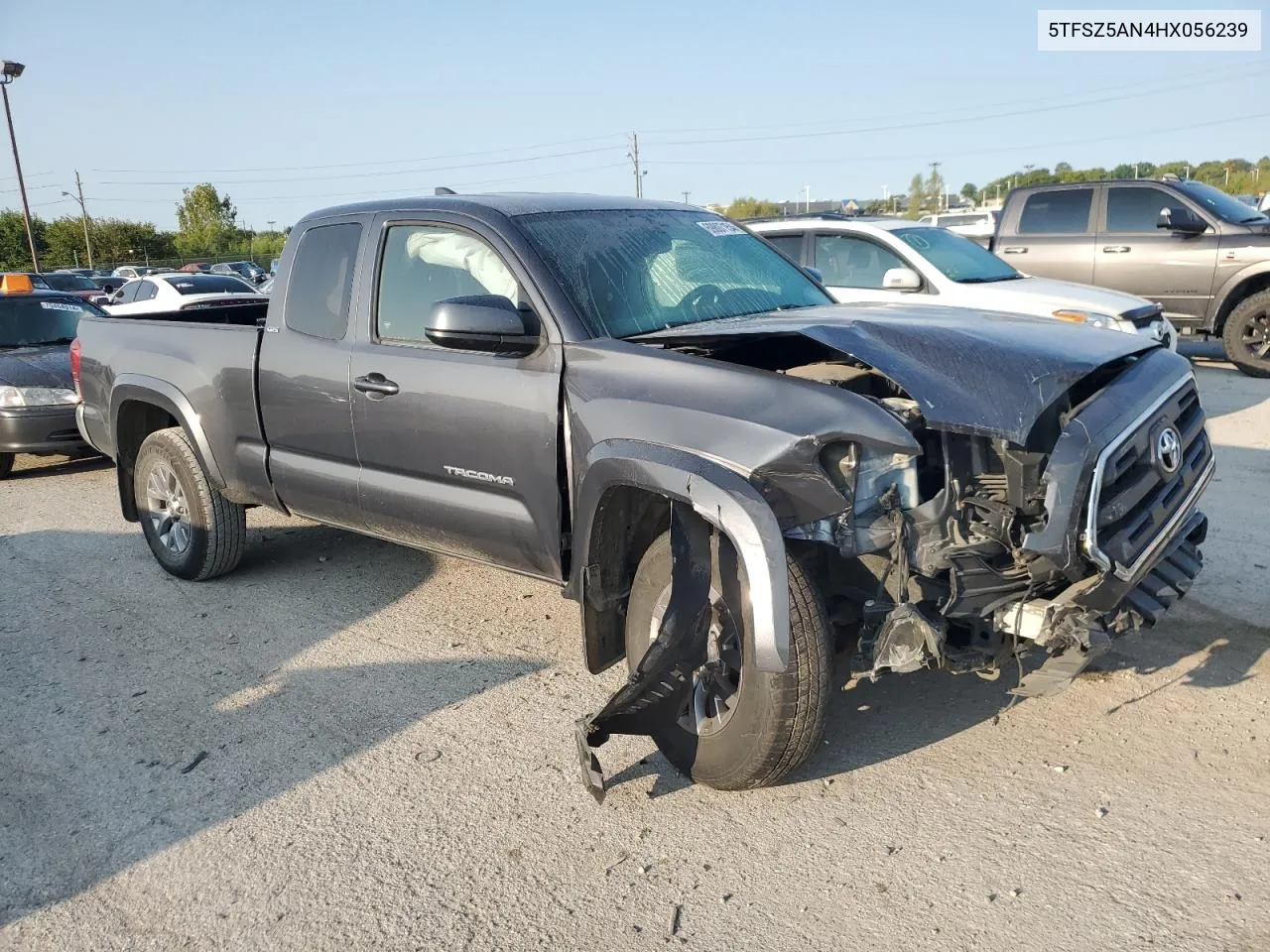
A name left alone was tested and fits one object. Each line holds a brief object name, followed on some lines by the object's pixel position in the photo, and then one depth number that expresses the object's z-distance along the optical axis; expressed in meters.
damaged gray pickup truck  3.01
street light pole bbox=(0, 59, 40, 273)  35.91
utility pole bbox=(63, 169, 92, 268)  58.78
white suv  8.23
